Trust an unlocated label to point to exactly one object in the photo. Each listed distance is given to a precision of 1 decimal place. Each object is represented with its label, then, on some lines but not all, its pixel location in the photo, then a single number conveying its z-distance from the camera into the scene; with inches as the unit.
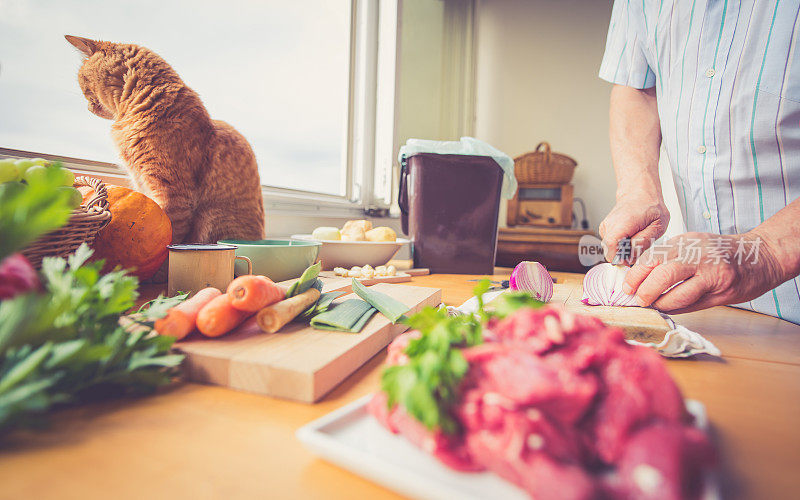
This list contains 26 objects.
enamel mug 29.7
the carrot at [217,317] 20.7
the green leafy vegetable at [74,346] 11.6
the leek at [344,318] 23.2
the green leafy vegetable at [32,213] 12.7
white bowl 55.5
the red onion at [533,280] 34.4
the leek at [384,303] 25.7
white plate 10.1
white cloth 24.2
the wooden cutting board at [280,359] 17.4
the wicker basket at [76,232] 25.2
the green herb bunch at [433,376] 11.0
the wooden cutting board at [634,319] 26.0
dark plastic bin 60.7
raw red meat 9.3
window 43.1
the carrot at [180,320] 19.4
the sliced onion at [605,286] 34.2
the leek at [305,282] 25.4
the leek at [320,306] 25.5
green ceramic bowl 39.6
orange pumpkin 34.5
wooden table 11.5
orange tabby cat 42.9
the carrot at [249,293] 21.6
